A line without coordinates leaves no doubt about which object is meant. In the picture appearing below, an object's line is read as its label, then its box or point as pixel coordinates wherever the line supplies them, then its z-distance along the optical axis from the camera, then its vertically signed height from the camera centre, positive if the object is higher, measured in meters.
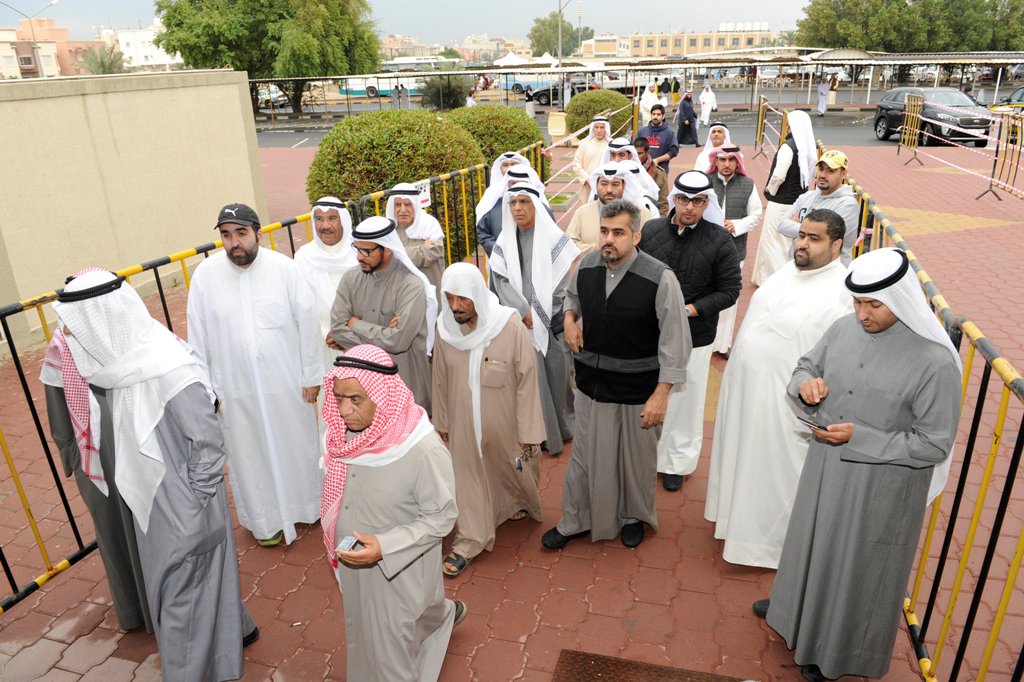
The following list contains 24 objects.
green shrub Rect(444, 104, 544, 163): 12.69 -1.33
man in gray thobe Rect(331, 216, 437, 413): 4.28 -1.42
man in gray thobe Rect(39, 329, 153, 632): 3.11 -1.67
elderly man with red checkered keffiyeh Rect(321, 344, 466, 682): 2.76 -1.68
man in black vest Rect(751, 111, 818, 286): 7.14 -1.35
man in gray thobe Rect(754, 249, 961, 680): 2.70 -1.60
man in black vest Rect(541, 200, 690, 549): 3.76 -1.65
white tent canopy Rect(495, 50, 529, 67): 42.11 -0.79
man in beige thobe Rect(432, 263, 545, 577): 3.83 -1.80
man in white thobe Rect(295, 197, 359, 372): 4.90 -1.28
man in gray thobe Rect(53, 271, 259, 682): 2.91 -1.53
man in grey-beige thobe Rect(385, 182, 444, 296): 5.43 -1.29
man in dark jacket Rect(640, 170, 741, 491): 4.36 -1.22
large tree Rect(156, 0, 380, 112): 36.31 +0.89
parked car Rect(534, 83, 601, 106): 40.62 -2.65
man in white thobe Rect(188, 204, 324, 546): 4.05 -1.66
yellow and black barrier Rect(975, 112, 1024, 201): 13.11 -2.45
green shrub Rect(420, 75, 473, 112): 34.22 -1.91
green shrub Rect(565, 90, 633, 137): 21.74 -1.84
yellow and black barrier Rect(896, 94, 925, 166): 17.86 -2.11
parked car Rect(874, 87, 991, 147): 19.99 -2.16
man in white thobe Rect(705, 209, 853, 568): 3.60 -1.79
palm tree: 35.38 -0.08
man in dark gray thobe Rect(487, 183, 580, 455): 5.05 -1.45
